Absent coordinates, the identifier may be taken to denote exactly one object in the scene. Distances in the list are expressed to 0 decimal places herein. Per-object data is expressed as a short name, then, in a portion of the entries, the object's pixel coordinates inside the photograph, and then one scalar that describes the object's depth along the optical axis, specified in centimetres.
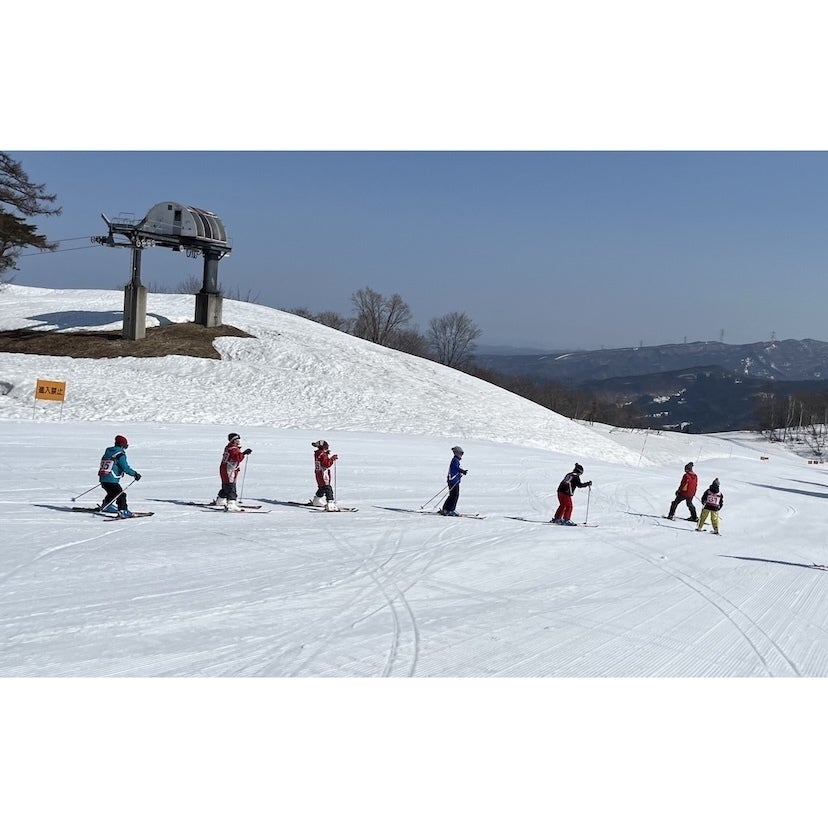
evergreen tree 3534
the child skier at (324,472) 1587
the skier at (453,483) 1689
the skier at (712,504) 1830
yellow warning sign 2430
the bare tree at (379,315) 9175
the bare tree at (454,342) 10450
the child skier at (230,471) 1466
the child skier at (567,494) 1697
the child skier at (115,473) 1360
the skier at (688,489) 1970
